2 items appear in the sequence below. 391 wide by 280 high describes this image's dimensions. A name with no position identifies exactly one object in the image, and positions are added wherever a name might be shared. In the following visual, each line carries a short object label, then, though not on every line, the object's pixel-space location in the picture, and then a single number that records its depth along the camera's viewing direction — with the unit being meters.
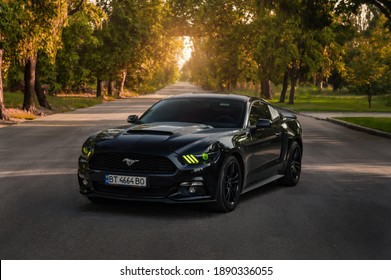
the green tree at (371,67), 45.72
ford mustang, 7.77
